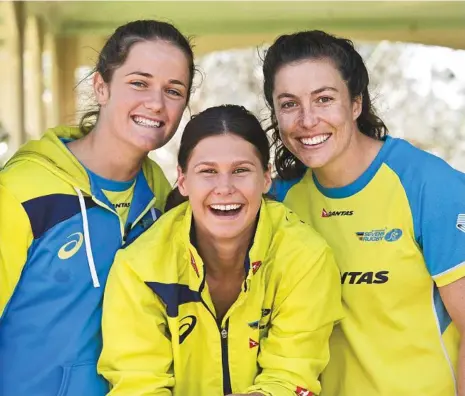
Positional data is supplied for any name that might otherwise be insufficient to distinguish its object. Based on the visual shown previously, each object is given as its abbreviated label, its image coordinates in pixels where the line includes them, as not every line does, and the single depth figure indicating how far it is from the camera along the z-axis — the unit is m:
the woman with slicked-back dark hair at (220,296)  3.64
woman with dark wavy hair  3.68
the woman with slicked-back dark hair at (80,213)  3.67
